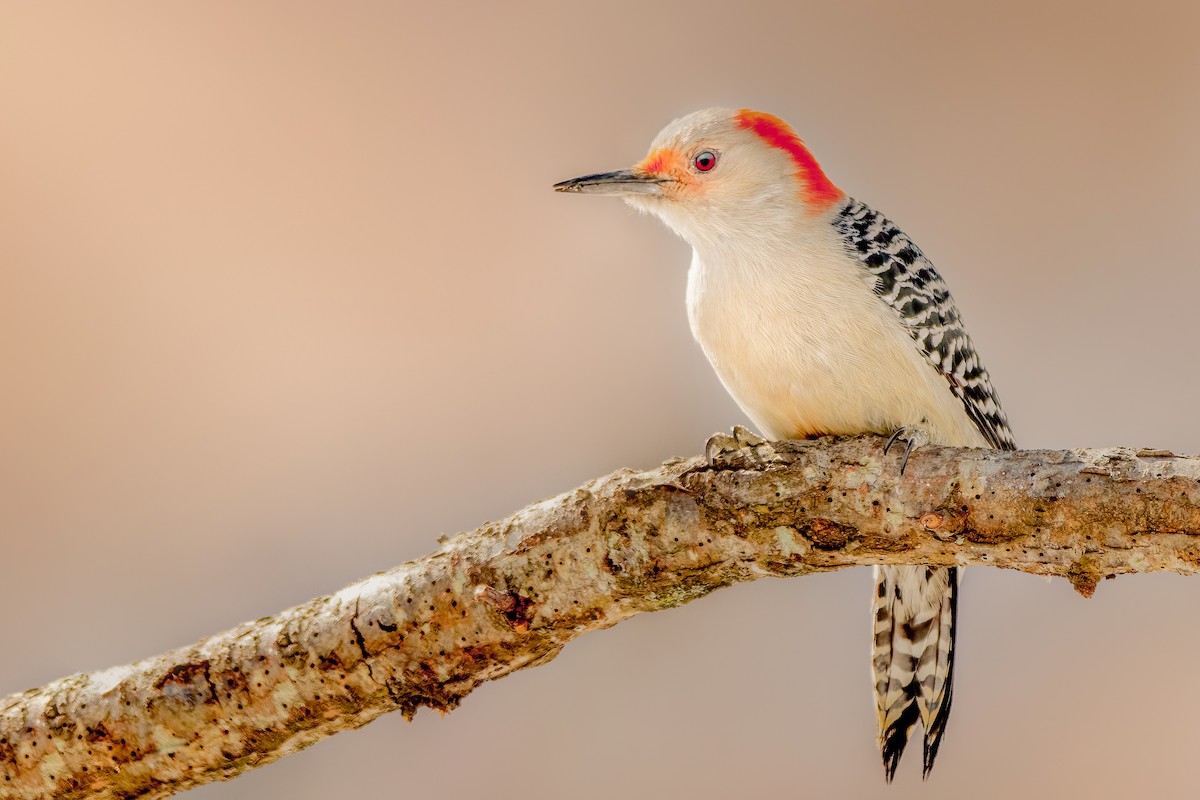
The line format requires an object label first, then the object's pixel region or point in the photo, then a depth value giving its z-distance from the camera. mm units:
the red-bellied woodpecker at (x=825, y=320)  5097
